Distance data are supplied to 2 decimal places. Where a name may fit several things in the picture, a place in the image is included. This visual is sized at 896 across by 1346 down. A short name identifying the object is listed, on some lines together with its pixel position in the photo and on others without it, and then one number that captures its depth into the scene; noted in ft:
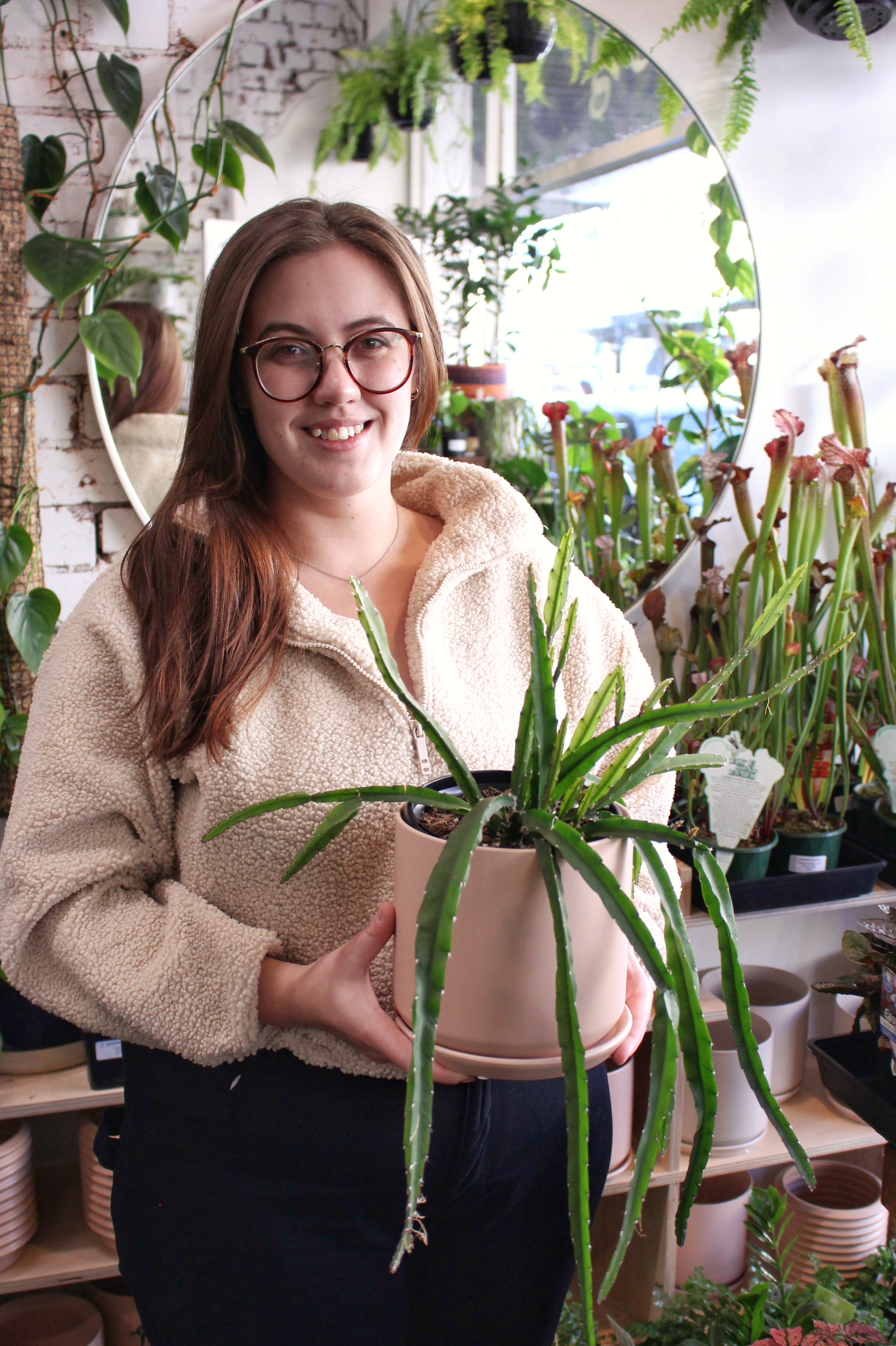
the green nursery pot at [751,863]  5.16
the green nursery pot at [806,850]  5.28
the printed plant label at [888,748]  5.14
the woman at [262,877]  2.84
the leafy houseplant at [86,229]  4.59
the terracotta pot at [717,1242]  5.46
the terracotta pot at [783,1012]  5.46
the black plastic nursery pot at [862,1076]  3.40
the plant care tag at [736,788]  4.61
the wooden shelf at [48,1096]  4.71
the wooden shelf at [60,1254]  4.96
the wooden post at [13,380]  4.66
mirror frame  4.99
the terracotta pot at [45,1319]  5.34
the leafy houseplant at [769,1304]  3.92
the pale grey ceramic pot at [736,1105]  5.12
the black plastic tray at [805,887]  5.18
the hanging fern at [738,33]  5.41
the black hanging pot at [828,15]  5.41
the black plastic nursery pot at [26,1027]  4.82
